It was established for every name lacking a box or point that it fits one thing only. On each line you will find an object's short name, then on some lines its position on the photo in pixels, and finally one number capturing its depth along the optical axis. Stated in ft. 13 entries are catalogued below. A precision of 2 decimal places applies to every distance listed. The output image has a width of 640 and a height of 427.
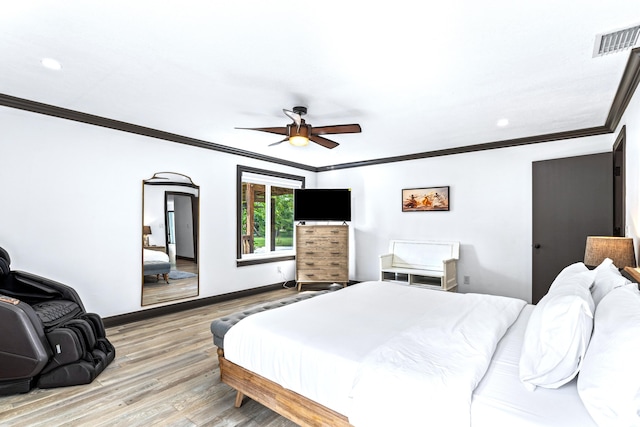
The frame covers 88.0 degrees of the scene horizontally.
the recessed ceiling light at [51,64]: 7.94
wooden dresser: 19.17
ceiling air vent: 6.60
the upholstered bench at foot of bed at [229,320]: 7.76
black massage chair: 7.80
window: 18.02
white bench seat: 16.03
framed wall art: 17.19
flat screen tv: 19.58
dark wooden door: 12.94
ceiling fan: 10.39
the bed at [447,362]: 4.00
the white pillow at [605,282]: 6.00
